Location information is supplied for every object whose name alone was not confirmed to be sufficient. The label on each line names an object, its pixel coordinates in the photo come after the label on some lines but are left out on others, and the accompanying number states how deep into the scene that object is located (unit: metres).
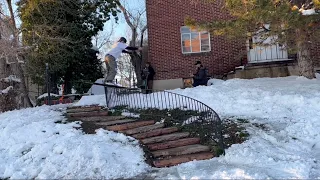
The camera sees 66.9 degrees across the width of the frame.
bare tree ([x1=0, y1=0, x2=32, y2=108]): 9.69
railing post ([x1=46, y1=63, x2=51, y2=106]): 8.79
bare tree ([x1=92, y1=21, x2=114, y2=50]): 27.69
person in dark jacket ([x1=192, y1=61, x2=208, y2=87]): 9.53
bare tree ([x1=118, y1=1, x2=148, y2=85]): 16.71
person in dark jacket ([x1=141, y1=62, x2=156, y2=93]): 11.08
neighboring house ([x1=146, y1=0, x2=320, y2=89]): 11.58
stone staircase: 4.48
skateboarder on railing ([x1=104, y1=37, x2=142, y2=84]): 7.27
